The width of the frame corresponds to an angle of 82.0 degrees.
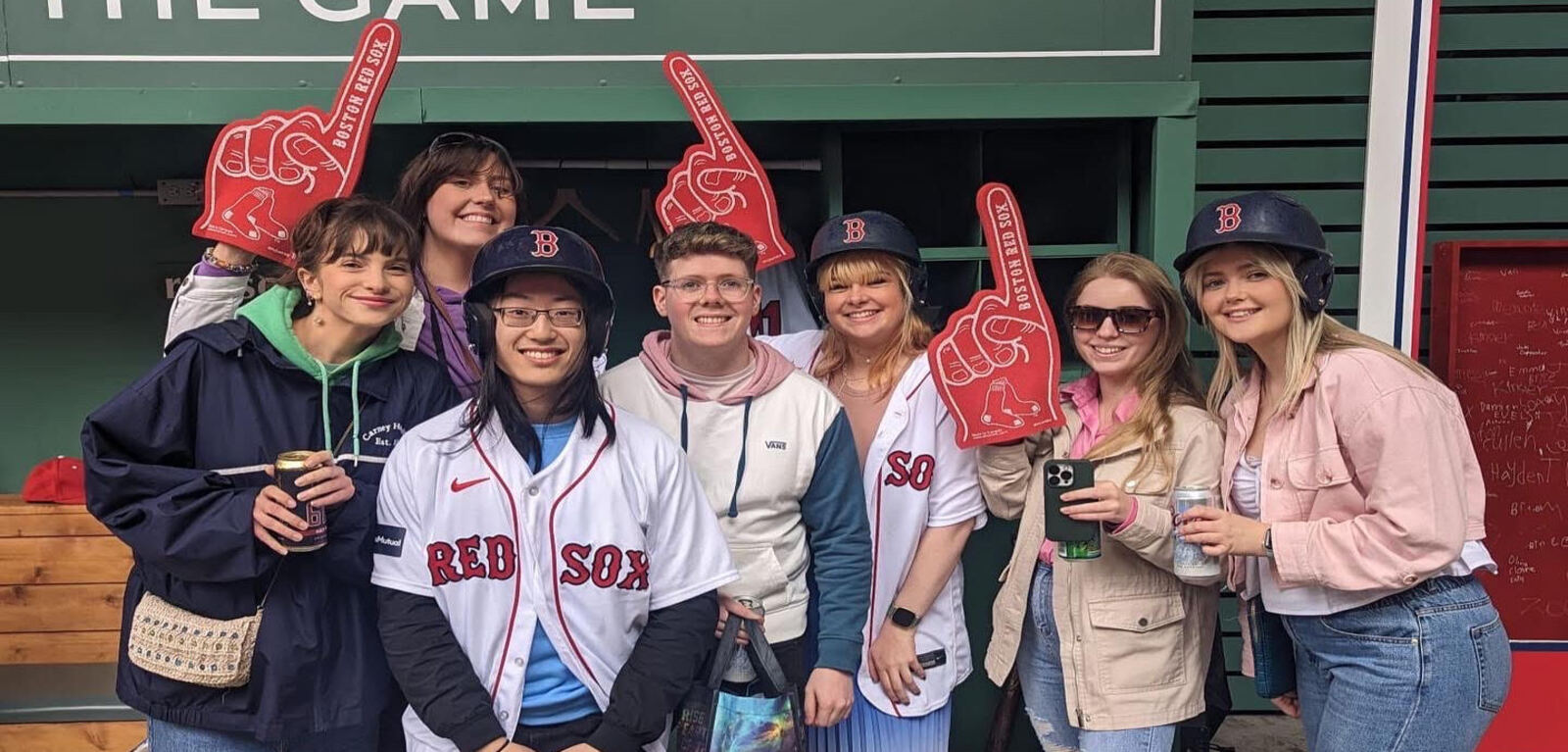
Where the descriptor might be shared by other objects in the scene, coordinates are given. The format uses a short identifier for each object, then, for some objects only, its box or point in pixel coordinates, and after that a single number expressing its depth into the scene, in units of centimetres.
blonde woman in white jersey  231
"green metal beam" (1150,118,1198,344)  290
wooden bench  342
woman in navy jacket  181
